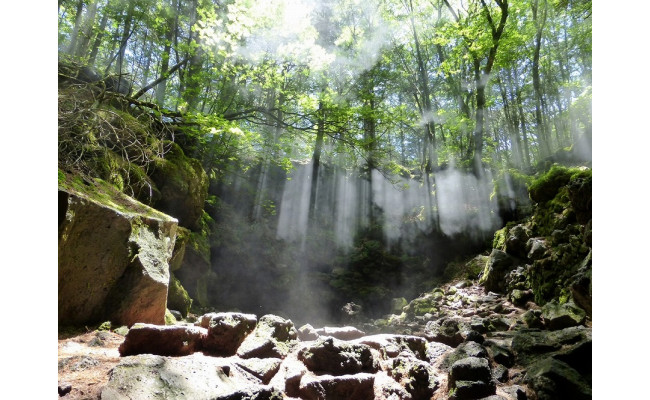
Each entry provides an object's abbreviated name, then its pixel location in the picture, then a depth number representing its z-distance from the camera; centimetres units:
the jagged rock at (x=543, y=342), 236
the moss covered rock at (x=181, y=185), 607
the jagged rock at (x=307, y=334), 323
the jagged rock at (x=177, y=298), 482
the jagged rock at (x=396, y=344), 256
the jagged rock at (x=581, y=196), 379
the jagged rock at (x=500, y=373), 211
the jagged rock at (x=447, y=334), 321
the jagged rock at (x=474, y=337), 299
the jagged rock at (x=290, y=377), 177
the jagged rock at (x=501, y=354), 237
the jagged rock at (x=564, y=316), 289
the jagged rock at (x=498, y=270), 571
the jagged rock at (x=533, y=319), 336
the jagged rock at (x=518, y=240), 576
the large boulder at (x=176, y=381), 137
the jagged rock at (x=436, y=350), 275
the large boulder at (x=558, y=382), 169
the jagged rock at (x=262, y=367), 189
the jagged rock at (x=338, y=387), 168
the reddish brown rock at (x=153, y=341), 194
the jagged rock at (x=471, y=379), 179
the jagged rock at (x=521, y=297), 466
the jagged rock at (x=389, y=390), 184
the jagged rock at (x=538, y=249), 479
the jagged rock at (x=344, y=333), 336
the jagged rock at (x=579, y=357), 192
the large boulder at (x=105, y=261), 244
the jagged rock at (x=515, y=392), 179
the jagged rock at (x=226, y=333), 225
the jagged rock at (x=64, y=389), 136
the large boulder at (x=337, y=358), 201
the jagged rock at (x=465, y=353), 241
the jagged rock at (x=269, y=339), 227
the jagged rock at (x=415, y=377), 195
